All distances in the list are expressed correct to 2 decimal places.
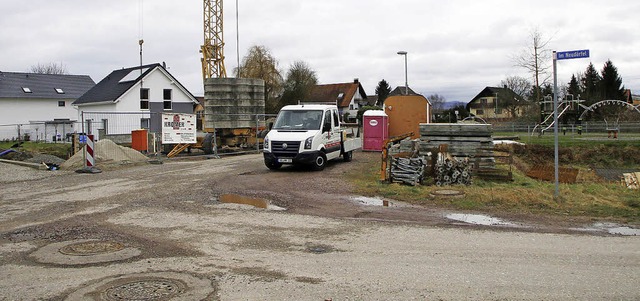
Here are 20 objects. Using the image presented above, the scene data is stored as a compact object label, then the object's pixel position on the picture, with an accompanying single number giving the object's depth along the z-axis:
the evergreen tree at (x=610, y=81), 71.69
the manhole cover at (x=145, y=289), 5.45
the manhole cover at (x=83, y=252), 6.97
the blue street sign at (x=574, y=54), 10.67
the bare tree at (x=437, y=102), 100.48
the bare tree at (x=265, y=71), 62.46
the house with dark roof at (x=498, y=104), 68.14
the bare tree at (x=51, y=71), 86.62
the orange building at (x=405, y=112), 25.88
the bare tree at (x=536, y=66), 39.94
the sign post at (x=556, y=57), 10.73
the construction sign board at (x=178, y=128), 22.30
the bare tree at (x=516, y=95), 66.97
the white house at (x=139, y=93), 44.97
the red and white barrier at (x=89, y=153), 17.06
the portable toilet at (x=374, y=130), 24.44
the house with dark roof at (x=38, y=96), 51.12
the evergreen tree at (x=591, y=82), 70.03
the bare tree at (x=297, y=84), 63.00
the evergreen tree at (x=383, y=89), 109.75
